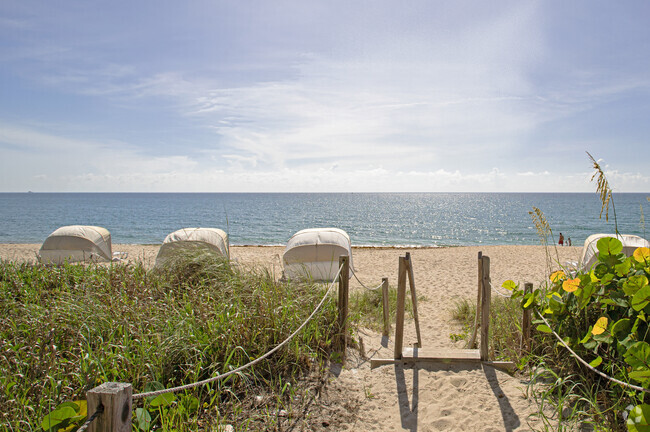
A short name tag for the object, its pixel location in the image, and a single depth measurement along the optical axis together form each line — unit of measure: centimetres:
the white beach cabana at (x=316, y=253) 1166
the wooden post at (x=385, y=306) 638
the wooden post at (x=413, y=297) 538
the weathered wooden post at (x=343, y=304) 491
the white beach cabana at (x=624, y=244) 1126
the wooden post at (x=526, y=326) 436
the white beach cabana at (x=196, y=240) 1046
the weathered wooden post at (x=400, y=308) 492
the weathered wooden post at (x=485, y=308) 468
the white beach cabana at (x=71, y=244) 1509
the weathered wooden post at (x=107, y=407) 169
